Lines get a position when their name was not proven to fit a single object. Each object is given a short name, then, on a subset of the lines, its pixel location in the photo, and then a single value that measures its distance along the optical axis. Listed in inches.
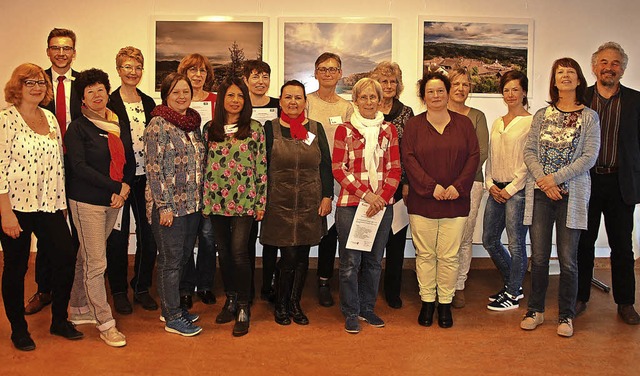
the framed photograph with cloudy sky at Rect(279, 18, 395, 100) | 215.0
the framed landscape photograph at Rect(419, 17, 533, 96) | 216.4
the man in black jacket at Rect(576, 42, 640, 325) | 151.4
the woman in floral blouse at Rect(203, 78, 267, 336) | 139.9
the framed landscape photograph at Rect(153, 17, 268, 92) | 212.7
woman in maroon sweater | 144.1
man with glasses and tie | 156.1
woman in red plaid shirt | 144.2
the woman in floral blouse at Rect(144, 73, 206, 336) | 133.7
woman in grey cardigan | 141.6
